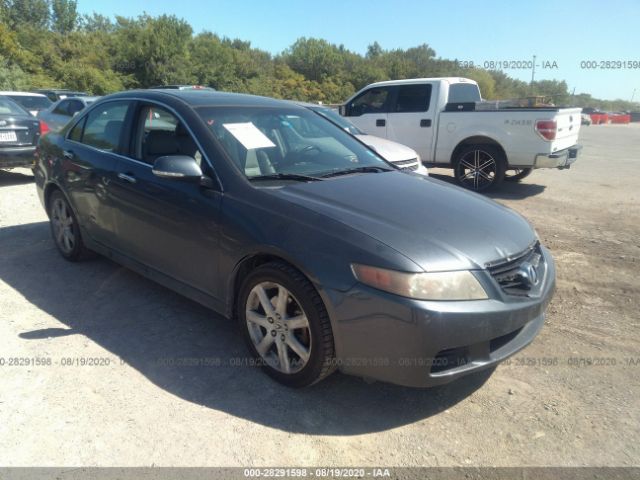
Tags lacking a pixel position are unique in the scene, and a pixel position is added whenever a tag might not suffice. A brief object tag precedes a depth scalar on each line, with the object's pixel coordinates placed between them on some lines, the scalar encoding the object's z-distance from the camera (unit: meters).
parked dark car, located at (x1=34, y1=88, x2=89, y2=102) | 17.09
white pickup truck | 8.06
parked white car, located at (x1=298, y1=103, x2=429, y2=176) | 6.91
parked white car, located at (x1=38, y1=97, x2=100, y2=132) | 11.25
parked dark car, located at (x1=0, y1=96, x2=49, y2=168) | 8.28
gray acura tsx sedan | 2.41
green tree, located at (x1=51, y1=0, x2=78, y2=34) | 62.97
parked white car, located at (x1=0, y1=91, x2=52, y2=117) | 13.21
